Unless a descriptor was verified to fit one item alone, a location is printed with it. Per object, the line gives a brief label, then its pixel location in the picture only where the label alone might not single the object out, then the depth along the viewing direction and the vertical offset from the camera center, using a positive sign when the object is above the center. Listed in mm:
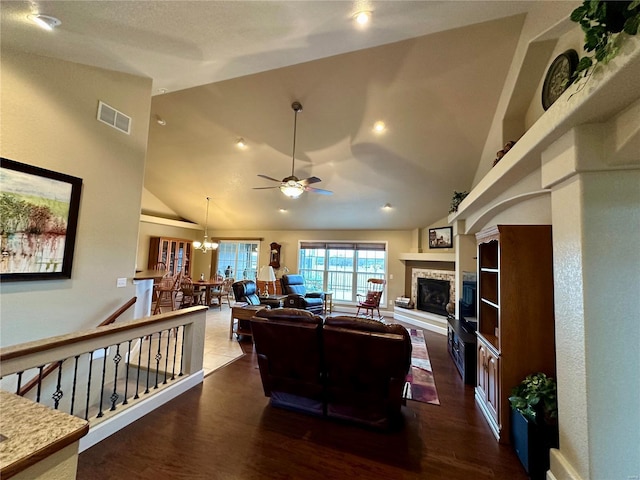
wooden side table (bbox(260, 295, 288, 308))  5844 -924
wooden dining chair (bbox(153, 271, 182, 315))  6542 -859
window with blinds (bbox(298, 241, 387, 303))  8148 -142
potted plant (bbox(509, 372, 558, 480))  1976 -1147
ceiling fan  3918 +1092
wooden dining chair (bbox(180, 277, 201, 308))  7131 -1035
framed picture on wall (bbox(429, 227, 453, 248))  6793 +716
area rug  3174 -1536
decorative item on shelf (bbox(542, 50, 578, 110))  2310 +1776
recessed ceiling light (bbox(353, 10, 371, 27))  2174 +1988
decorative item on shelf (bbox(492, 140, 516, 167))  2930 +1314
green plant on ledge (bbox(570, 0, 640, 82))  1177 +1153
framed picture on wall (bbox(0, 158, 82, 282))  2408 +260
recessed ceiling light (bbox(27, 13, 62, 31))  2119 +1811
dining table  7720 -914
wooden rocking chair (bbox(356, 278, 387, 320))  6828 -879
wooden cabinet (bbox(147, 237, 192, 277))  8172 +7
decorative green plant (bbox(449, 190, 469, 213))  4720 +1182
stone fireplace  6578 -620
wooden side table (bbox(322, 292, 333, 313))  7883 -1254
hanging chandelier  8288 +325
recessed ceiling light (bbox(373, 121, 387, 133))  4350 +2202
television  4426 -574
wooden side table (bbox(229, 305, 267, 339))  4973 -1078
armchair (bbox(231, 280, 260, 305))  5562 -753
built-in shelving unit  2344 -360
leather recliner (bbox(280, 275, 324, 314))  6451 -930
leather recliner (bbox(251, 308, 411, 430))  2262 -937
